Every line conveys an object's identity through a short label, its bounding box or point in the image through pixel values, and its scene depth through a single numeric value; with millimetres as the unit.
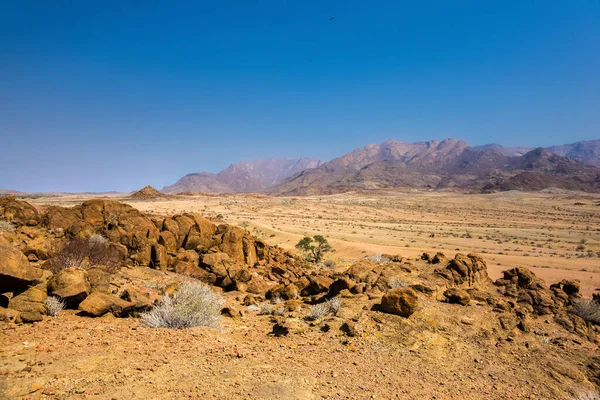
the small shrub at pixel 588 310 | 8656
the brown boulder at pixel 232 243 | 14664
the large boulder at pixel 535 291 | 9578
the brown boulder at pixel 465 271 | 11552
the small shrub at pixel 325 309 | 7863
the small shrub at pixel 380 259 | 17312
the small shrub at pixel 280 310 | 8398
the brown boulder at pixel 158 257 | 11703
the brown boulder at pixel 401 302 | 7566
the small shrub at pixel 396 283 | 10078
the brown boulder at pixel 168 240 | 13312
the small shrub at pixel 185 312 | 6559
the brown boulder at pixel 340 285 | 9891
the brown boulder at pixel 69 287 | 6445
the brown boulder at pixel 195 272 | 11359
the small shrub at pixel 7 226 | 11908
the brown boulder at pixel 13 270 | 5672
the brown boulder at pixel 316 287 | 11016
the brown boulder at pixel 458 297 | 8836
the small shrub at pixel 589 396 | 5056
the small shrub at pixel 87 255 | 8867
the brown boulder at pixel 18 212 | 13648
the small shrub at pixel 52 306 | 6125
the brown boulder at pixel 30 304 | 5762
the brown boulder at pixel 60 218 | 13336
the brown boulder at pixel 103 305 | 6398
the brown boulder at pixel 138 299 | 7069
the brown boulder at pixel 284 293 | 10234
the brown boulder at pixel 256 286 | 11375
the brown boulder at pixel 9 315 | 5570
